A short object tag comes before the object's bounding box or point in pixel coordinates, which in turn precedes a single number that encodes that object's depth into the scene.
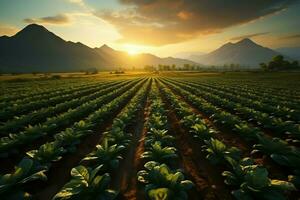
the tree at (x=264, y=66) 109.00
